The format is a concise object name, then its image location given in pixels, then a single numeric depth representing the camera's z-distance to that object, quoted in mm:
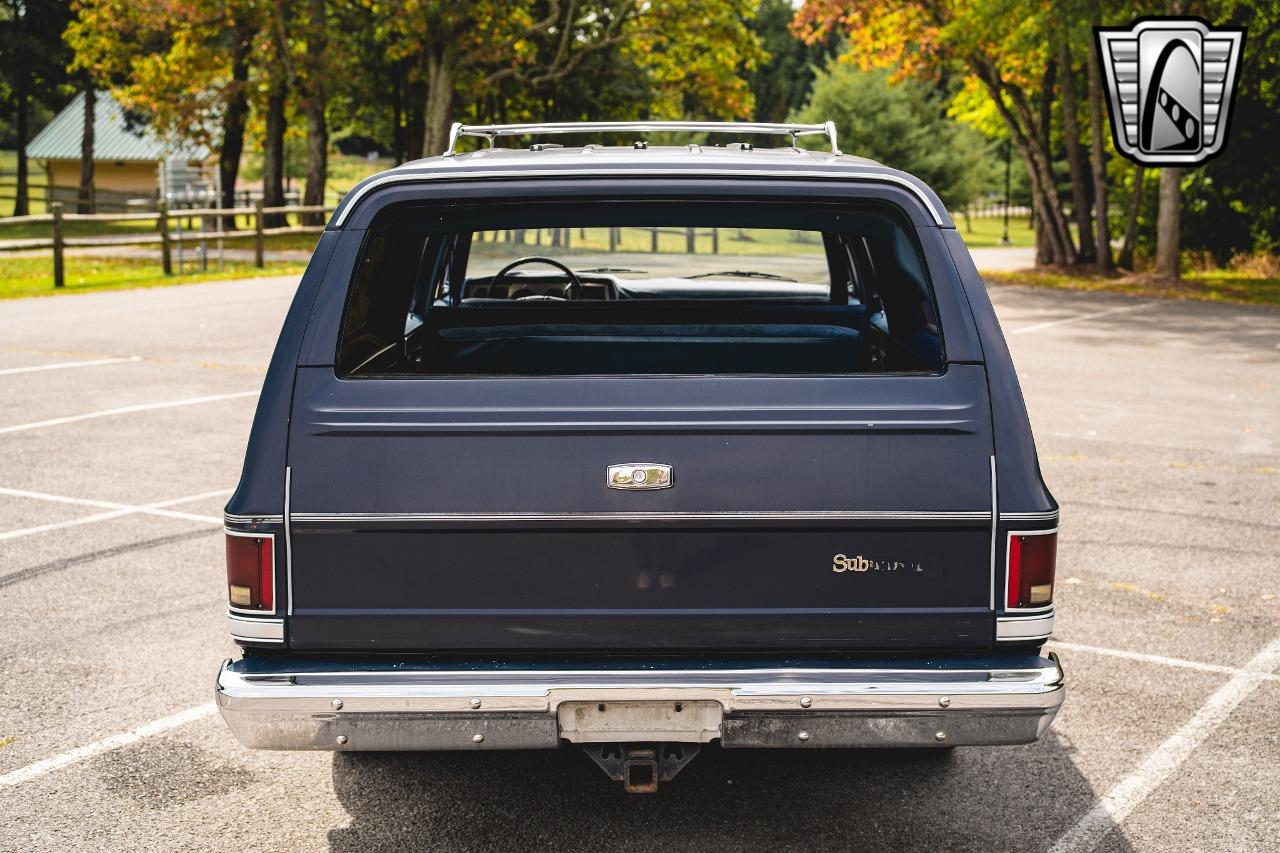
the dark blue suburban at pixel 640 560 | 3447
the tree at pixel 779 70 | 97750
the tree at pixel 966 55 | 28203
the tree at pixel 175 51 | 32750
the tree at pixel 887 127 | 59000
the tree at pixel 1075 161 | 28156
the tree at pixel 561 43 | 30953
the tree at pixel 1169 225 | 25297
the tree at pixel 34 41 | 45906
